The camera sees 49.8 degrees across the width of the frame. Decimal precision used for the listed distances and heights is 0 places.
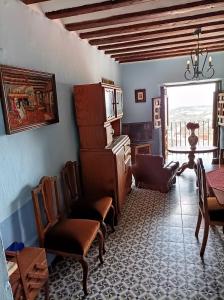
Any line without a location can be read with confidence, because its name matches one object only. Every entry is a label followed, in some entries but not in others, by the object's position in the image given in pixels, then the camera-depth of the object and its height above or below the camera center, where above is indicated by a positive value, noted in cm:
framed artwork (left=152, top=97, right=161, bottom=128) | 576 -26
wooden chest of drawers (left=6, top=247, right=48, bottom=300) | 153 -110
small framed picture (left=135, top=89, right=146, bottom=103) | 596 +15
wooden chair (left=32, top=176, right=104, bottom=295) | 203 -109
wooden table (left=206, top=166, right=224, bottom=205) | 226 -92
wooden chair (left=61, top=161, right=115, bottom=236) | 259 -107
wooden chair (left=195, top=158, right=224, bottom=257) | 238 -111
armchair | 402 -119
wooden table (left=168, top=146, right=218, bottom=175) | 483 -102
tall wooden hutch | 290 -51
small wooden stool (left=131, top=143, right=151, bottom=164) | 548 -106
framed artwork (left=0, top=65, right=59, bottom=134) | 180 +9
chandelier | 534 +60
